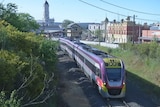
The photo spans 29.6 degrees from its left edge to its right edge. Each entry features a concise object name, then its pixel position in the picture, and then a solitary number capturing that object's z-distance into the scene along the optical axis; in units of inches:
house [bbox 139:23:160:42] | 2706.7
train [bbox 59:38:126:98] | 780.6
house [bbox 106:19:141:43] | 3213.6
